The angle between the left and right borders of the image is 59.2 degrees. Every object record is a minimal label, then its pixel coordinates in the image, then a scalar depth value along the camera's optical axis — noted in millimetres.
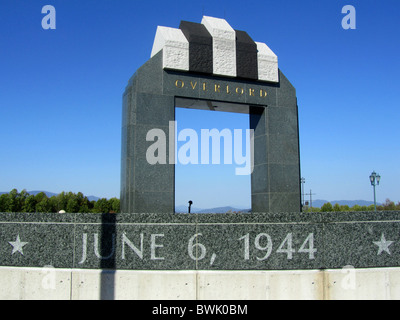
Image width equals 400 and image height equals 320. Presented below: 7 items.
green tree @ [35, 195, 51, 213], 56344
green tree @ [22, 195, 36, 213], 55250
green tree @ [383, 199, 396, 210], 46956
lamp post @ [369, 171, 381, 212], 27183
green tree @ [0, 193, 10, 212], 52000
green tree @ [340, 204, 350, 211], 44819
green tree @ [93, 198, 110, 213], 51906
